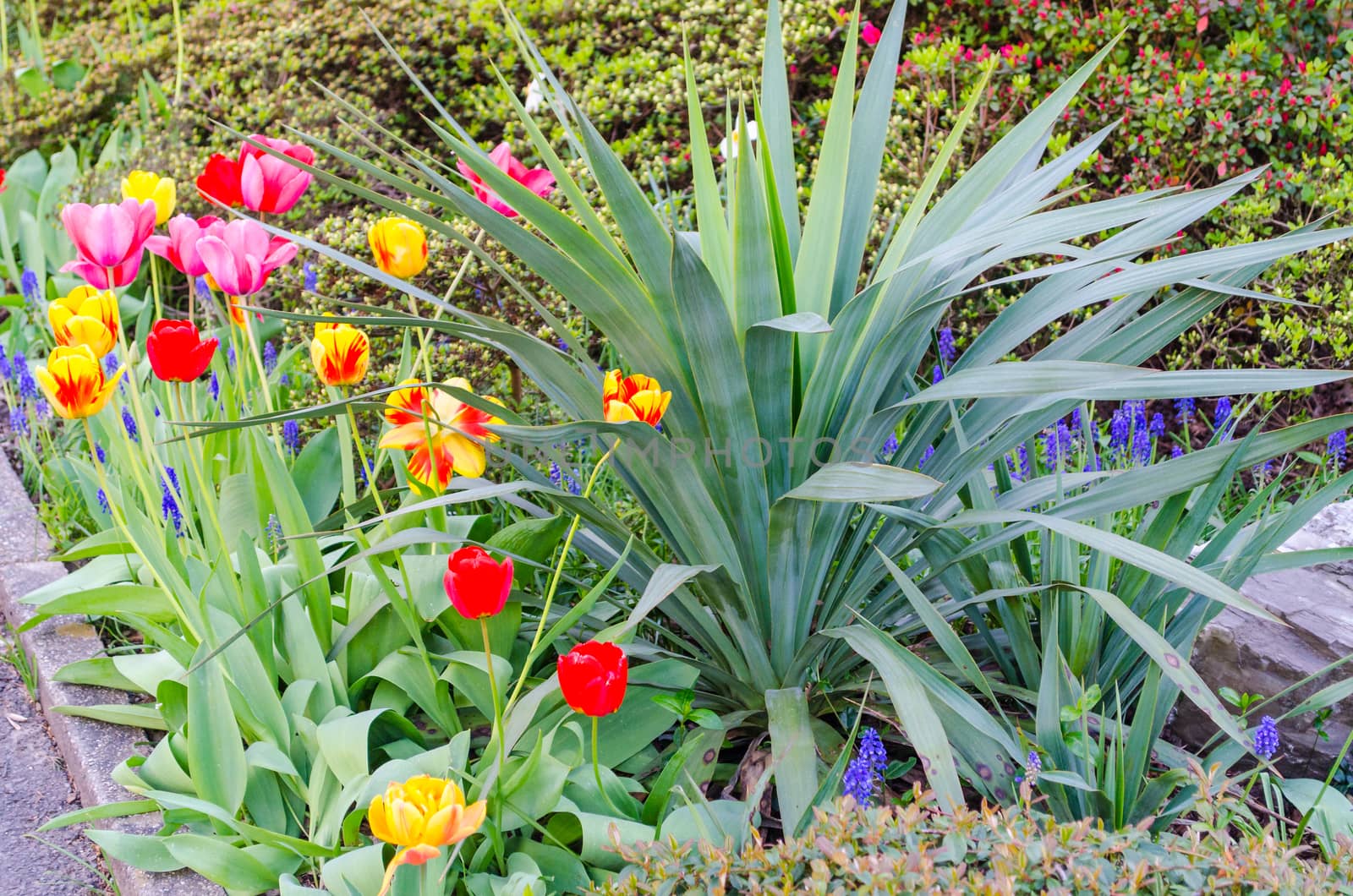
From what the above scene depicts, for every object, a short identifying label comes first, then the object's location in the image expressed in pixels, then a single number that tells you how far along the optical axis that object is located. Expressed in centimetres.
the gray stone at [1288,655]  197
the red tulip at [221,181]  206
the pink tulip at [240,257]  189
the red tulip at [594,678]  142
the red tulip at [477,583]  146
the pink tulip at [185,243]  204
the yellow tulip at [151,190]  209
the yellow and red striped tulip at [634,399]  157
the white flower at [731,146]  194
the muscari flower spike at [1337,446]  268
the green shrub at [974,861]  130
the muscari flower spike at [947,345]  306
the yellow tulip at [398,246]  195
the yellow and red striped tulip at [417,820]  124
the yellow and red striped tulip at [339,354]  187
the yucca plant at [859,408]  163
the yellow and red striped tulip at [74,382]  164
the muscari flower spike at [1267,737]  161
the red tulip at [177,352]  175
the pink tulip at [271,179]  208
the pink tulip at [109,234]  184
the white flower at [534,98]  335
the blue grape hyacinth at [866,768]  166
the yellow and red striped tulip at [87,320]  184
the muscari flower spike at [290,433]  279
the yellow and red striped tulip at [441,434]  180
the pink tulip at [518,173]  213
